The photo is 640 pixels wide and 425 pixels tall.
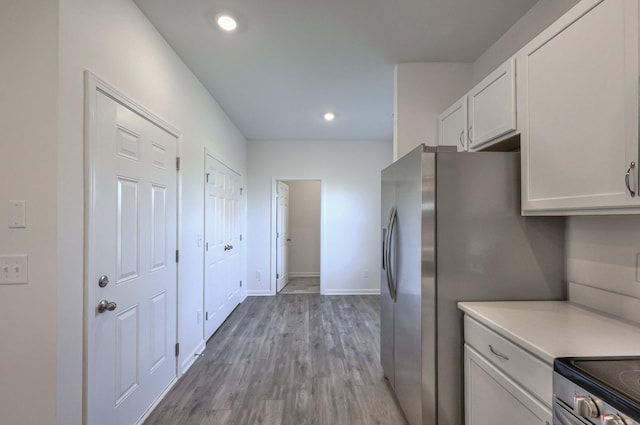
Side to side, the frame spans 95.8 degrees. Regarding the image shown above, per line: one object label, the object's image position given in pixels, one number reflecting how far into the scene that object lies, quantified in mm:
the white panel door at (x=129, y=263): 1419
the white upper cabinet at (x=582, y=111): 998
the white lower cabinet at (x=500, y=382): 1021
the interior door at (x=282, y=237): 5004
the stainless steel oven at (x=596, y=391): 722
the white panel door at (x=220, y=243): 3057
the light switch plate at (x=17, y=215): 1168
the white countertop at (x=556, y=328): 998
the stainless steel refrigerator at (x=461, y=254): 1497
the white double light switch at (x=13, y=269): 1168
